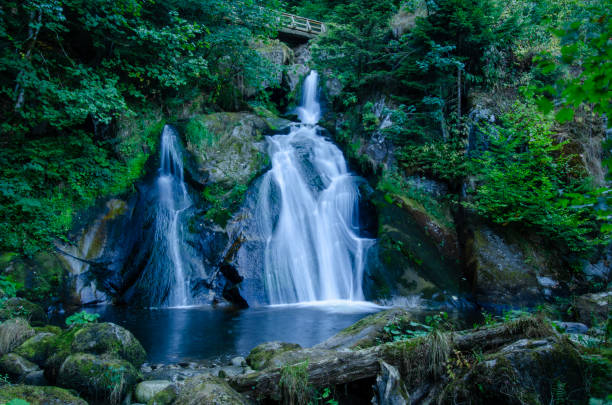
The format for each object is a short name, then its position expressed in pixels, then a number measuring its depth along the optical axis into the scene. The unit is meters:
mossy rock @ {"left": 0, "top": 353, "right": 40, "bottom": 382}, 3.75
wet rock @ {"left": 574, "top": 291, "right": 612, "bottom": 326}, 5.38
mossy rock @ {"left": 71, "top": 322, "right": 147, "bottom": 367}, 3.99
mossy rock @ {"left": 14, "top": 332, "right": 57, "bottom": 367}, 4.02
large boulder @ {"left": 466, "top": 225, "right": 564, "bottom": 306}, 8.56
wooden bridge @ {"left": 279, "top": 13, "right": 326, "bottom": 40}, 19.36
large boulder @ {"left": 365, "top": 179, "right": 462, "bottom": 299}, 8.86
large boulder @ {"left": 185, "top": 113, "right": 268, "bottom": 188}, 10.55
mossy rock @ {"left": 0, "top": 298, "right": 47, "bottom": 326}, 4.98
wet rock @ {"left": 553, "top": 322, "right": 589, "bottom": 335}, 4.45
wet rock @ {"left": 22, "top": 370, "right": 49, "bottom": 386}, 3.69
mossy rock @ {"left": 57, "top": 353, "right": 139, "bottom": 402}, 3.45
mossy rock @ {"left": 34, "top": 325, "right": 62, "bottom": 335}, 4.79
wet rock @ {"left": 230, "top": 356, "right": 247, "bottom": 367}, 4.63
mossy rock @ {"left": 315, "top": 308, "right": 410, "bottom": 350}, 3.55
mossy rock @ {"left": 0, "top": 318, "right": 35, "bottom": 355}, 4.17
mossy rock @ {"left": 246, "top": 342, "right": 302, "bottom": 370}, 4.25
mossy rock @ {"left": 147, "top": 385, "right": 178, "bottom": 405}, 3.04
